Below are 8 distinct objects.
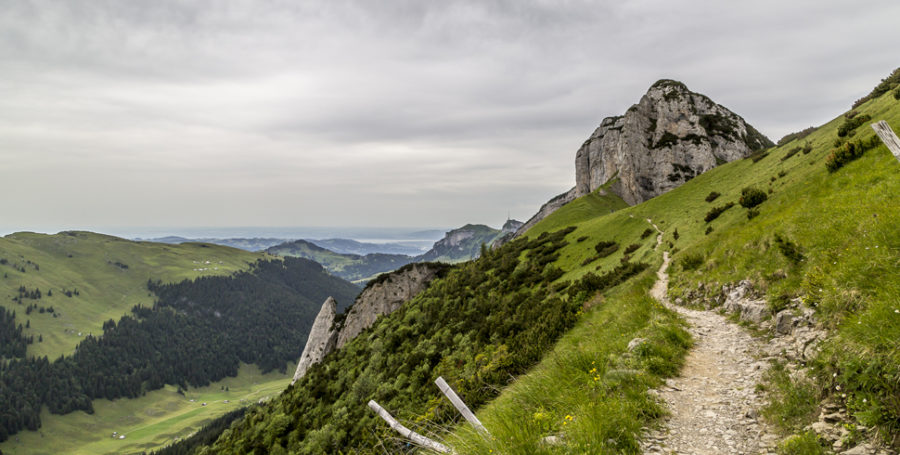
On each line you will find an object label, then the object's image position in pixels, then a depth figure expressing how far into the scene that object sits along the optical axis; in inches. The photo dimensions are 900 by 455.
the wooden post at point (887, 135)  417.1
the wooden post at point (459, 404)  265.8
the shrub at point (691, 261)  816.3
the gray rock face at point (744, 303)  449.8
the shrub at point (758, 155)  1812.3
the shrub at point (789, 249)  473.1
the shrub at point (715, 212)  1284.8
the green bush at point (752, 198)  1041.4
